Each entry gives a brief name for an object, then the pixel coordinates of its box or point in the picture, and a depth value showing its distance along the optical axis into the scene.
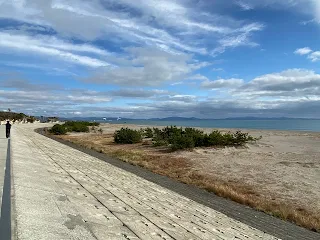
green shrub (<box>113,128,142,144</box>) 26.22
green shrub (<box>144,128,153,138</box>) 28.54
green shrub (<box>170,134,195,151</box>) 19.77
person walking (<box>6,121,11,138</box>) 17.22
